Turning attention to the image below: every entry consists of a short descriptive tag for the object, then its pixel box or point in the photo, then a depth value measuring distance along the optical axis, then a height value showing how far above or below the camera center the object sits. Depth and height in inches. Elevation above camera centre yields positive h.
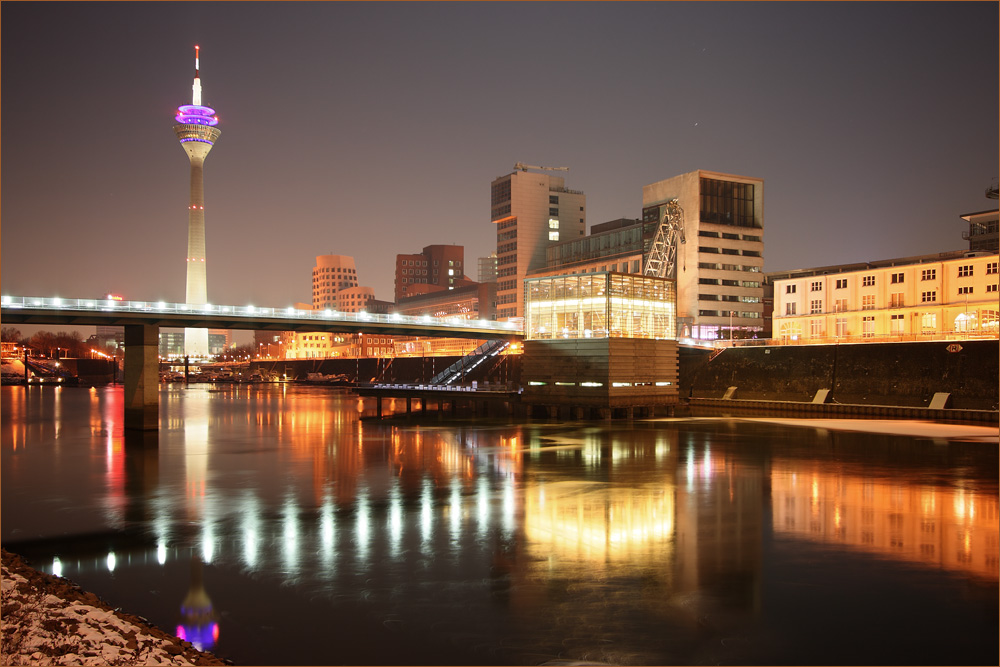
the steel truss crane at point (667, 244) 4500.5 +658.7
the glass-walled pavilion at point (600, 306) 2470.5 +151.9
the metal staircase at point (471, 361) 3580.2 -49.6
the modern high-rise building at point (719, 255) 4830.2 +633.4
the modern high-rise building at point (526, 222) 7185.0 +1290.6
